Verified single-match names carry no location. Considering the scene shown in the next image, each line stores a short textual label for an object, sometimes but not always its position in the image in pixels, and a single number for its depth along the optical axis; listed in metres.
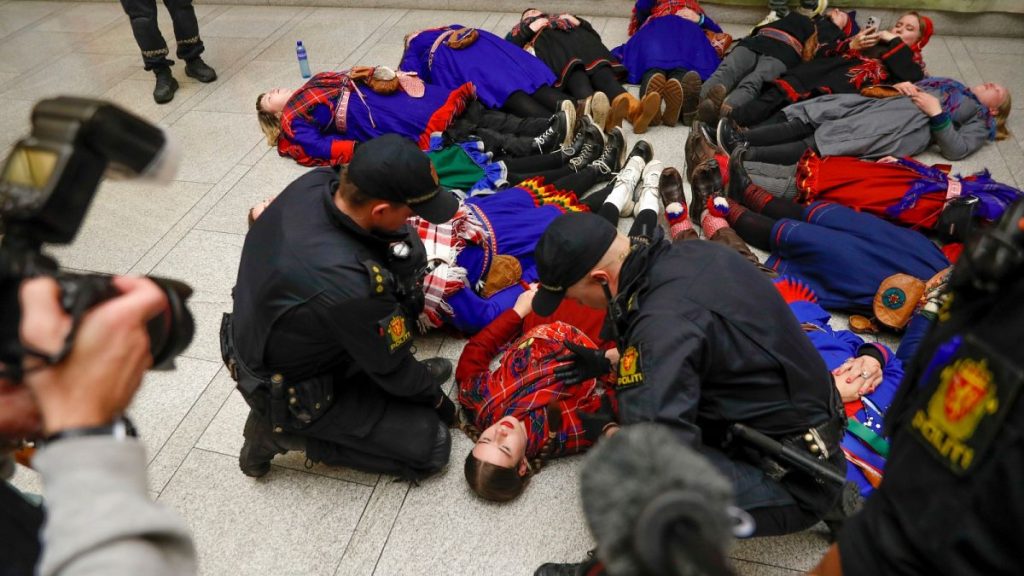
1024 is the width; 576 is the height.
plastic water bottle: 4.36
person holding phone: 3.57
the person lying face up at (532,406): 1.91
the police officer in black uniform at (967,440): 0.78
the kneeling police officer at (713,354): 1.41
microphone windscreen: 0.63
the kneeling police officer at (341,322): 1.65
